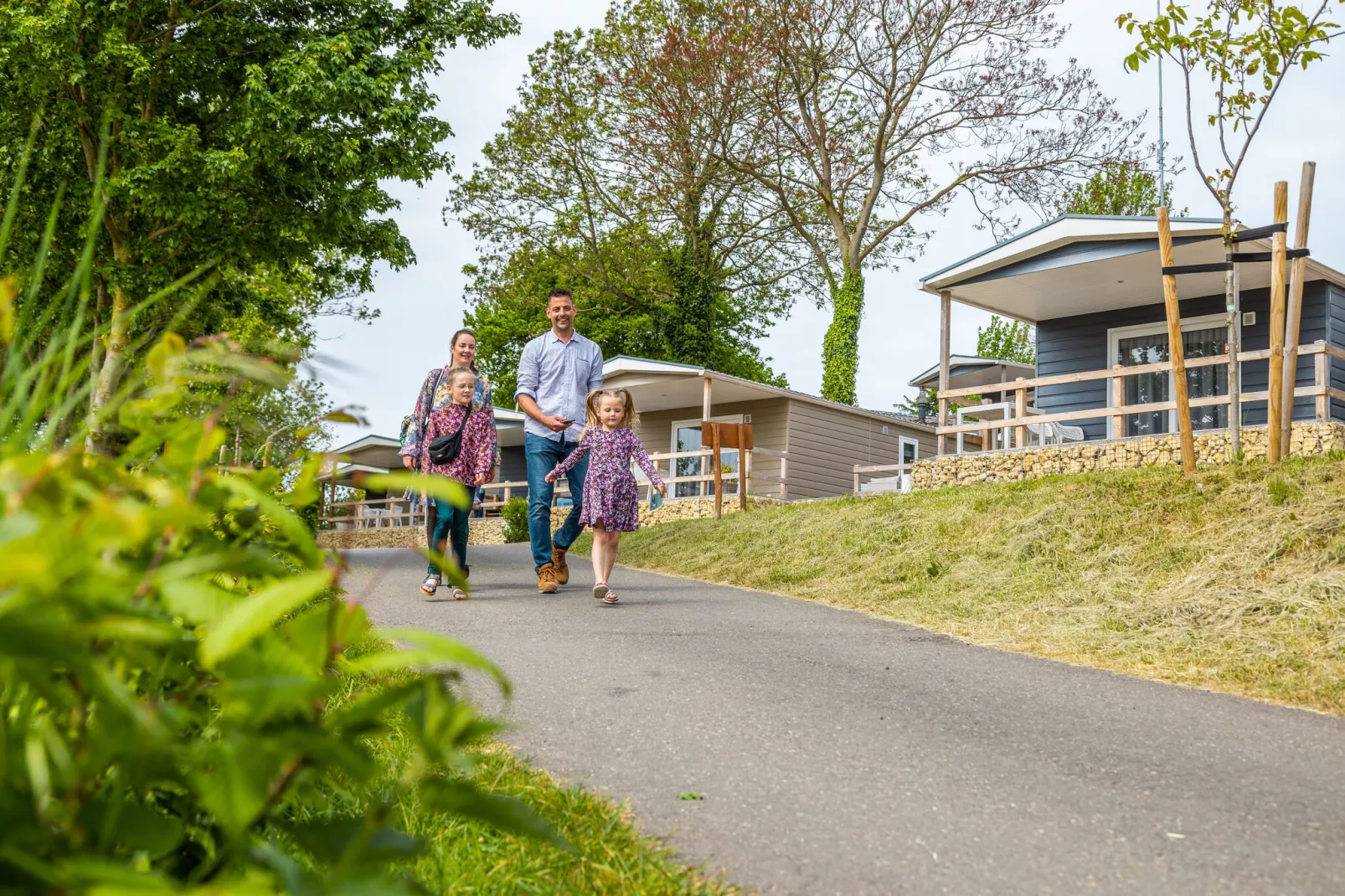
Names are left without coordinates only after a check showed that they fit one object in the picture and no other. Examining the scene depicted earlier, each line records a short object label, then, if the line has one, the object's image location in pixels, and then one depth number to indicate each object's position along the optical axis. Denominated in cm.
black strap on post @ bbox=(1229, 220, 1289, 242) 923
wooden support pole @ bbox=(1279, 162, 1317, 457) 902
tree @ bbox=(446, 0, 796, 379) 2864
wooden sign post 1463
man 784
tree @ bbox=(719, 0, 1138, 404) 2583
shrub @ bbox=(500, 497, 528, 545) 2238
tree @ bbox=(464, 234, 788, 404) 3256
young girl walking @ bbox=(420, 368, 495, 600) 734
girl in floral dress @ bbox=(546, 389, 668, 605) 732
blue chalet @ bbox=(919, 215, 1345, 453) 1470
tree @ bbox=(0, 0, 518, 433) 1334
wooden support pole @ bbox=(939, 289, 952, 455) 1680
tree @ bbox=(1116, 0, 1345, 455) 915
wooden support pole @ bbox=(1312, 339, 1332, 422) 1250
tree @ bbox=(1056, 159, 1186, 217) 2777
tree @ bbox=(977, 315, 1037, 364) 4088
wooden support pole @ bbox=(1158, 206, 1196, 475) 885
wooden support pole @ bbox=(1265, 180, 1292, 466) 882
